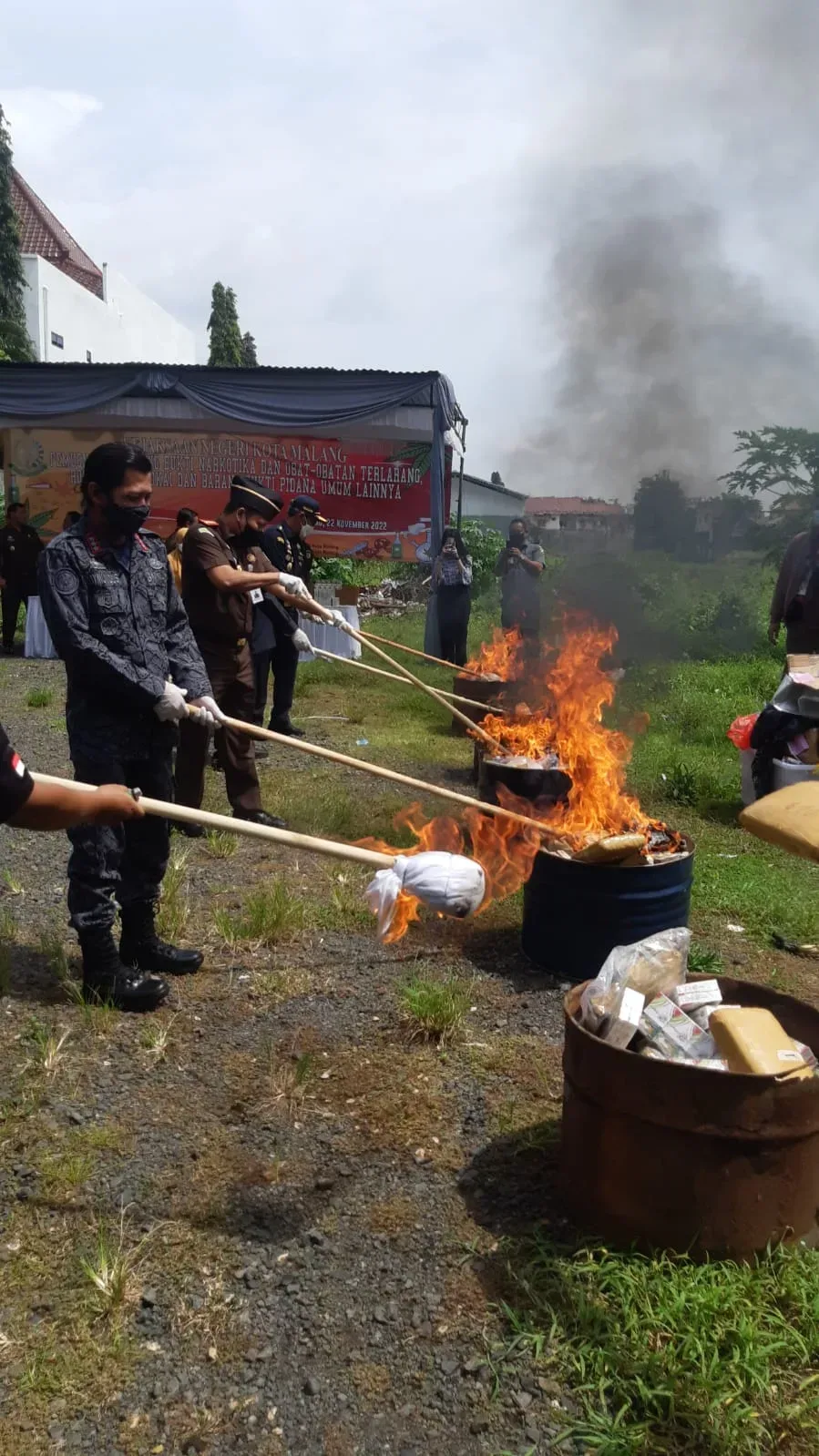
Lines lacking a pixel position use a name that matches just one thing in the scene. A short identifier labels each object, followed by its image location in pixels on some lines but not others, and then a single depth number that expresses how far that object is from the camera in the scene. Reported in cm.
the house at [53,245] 3997
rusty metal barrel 269
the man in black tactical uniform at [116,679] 400
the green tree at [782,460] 1485
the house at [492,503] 3581
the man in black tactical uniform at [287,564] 940
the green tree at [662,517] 1273
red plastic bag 756
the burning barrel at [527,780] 571
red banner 1529
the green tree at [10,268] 2970
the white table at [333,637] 1380
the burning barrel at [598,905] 437
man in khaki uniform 609
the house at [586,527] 1430
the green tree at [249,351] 5768
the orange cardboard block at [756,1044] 276
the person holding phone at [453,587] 1232
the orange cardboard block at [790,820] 261
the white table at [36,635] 1421
